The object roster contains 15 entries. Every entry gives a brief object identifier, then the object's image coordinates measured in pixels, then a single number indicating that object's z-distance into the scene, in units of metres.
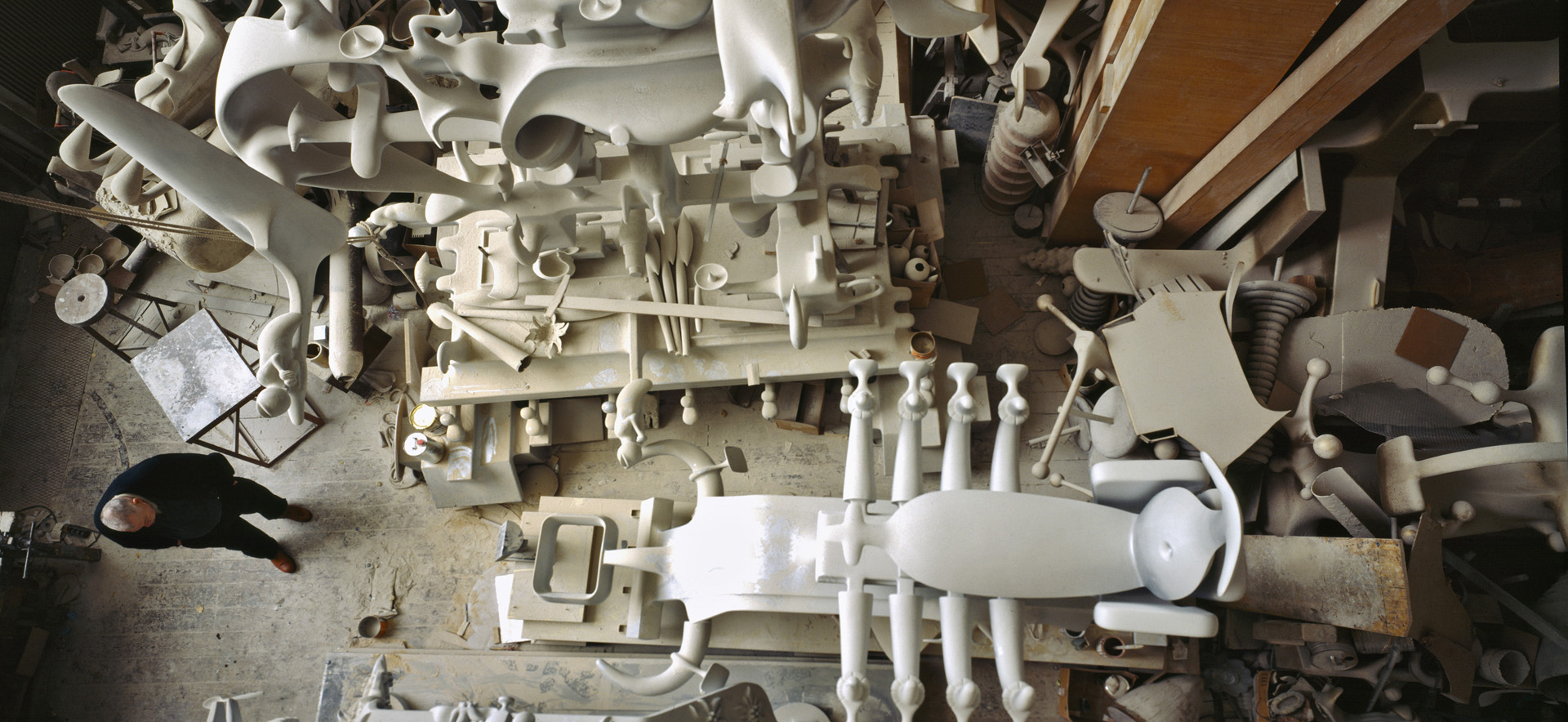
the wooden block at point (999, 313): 5.02
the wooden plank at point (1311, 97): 2.92
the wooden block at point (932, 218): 4.64
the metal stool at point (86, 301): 4.95
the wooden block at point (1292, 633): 3.69
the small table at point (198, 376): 4.71
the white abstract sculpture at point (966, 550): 2.38
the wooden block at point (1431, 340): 3.59
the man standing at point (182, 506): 4.07
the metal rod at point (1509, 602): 3.52
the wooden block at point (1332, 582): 3.12
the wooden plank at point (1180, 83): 3.24
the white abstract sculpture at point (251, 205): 2.48
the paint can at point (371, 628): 4.71
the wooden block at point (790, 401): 4.77
